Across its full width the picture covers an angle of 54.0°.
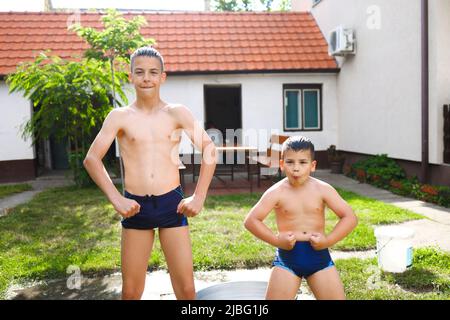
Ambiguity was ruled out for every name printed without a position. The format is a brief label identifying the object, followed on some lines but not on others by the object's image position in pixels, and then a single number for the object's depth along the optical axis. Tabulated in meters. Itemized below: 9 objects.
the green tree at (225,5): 31.16
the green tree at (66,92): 9.25
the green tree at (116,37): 8.41
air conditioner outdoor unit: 11.88
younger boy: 2.62
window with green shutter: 13.27
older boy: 2.90
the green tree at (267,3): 32.06
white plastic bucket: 4.19
